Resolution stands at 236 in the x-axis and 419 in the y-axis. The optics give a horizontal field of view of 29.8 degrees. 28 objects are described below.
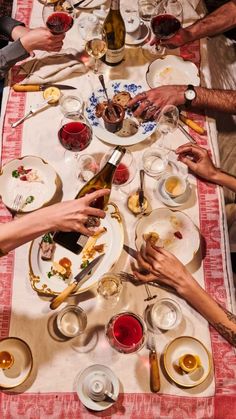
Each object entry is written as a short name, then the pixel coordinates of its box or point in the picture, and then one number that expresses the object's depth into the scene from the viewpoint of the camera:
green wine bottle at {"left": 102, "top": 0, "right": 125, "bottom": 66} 1.99
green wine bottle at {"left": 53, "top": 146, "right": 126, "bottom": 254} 1.65
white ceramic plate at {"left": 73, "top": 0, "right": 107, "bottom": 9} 2.14
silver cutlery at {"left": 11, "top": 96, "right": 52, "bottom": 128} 1.87
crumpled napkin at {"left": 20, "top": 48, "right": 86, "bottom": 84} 1.99
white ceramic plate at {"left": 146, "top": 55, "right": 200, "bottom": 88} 2.03
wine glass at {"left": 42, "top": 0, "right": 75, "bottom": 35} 2.01
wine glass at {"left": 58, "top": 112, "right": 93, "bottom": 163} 1.81
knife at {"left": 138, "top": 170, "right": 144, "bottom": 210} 1.72
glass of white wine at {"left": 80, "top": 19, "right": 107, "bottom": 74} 1.98
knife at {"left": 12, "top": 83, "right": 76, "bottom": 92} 1.94
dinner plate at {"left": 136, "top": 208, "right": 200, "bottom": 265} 1.67
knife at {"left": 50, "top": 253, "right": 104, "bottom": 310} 1.51
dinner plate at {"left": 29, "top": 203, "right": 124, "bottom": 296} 1.56
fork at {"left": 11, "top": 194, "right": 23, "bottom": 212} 1.69
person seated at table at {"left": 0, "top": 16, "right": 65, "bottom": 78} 1.94
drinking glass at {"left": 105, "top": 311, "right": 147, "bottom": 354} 1.45
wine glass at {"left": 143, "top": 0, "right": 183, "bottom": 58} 2.02
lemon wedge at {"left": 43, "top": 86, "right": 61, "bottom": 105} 1.92
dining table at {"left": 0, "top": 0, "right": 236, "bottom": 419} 1.45
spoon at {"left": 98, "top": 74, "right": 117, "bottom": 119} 1.86
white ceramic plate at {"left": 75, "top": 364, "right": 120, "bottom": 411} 1.42
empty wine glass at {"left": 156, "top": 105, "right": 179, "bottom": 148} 1.87
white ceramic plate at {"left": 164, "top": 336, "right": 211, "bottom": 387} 1.47
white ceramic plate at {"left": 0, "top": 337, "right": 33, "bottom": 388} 1.45
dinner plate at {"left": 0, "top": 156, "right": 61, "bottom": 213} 1.71
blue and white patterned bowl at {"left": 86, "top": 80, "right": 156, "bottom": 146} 1.85
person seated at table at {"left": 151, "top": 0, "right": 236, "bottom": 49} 2.07
